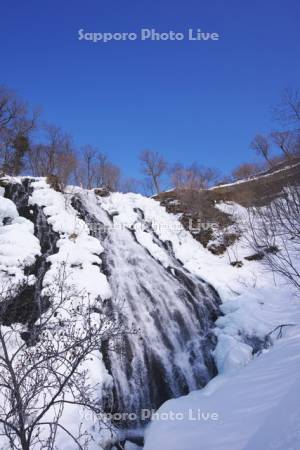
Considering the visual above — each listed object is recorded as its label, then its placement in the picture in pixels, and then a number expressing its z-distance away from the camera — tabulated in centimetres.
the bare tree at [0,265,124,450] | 446
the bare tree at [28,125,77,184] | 2148
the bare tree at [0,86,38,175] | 2155
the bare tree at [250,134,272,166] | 2836
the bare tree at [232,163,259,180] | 3303
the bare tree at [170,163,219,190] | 2680
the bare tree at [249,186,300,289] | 1626
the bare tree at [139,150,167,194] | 3306
